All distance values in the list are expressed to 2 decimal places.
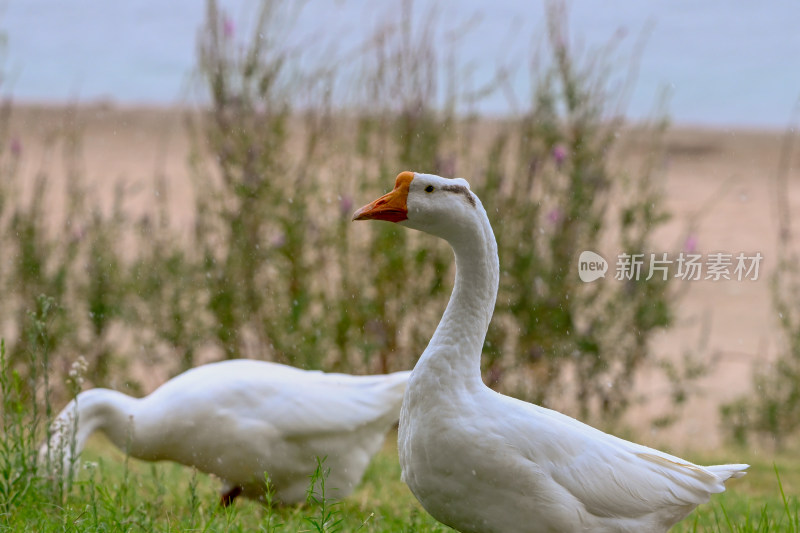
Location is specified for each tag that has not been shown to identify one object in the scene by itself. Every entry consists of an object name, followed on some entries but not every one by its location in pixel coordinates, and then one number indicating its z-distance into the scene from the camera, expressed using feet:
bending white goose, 26.27
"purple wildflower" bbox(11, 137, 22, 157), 46.70
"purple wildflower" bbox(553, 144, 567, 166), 42.93
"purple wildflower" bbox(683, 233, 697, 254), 43.04
